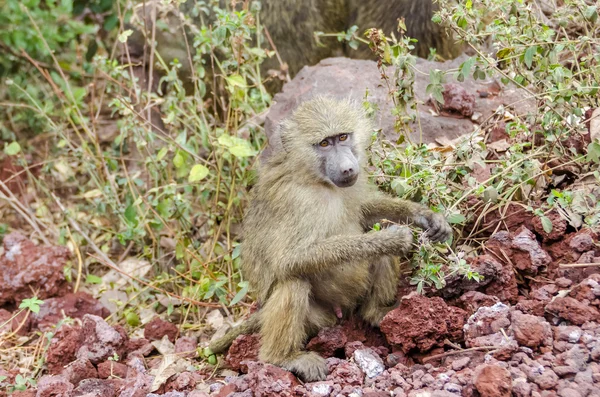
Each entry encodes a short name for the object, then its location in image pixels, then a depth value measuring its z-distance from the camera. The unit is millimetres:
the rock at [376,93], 4715
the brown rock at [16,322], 4640
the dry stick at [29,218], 5473
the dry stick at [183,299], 4434
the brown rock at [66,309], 4730
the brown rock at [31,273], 4906
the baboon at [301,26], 5965
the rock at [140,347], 4207
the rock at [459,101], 4734
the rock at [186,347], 4148
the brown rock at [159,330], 4414
